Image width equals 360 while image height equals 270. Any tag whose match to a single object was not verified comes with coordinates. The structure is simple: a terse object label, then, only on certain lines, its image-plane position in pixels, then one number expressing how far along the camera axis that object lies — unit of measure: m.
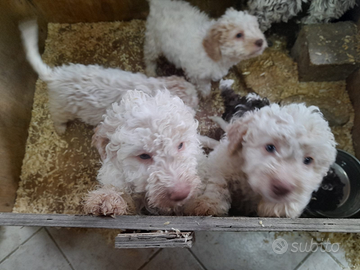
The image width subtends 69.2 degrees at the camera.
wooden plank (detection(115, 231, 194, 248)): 0.33
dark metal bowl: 0.55
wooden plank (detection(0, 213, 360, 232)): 0.35
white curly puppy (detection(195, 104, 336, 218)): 0.37
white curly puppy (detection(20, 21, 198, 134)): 0.57
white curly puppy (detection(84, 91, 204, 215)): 0.39
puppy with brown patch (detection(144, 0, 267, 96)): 0.61
